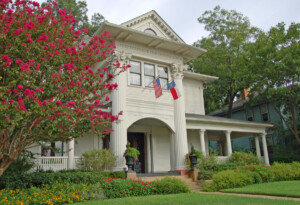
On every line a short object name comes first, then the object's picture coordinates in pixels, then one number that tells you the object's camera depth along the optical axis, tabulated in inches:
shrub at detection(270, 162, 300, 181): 566.6
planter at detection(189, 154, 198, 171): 601.9
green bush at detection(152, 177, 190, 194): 431.2
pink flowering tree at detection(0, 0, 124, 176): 257.4
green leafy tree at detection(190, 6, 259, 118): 1105.4
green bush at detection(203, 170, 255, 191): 466.3
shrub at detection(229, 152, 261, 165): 702.5
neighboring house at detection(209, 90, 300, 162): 1065.5
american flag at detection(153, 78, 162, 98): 596.9
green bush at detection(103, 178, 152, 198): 406.3
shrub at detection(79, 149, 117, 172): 523.2
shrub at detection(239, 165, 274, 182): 544.6
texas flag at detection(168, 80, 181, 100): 592.1
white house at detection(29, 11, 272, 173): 583.8
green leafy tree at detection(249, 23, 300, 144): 824.9
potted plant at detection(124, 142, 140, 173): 513.0
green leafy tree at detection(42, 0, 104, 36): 1160.9
